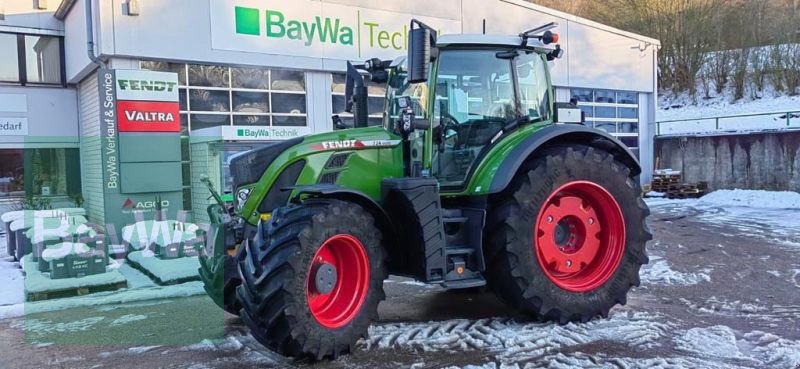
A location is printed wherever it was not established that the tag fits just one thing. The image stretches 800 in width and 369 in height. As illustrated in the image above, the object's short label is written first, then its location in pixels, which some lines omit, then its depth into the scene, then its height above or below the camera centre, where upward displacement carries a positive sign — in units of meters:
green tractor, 4.26 -0.30
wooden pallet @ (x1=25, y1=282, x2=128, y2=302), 7.17 -1.34
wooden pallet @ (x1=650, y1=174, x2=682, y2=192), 18.98 -0.60
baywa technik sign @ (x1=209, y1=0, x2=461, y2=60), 12.55 +3.01
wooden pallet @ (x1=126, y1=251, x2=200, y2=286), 7.71 -1.29
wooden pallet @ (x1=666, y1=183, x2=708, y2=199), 18.50 -0.89
